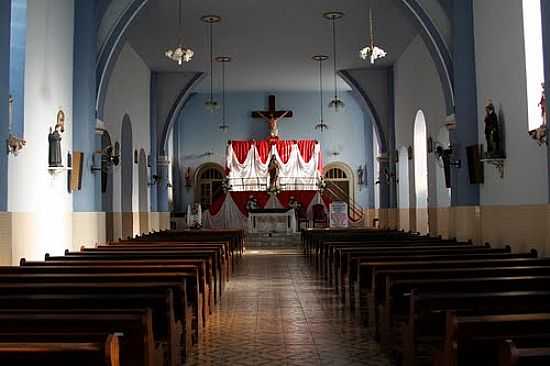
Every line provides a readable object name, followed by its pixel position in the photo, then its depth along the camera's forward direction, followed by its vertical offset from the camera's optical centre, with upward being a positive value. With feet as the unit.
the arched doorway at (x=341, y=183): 74.64 +4.44
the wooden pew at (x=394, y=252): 20.83 -1.22
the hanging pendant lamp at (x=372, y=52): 29.42 +7.91
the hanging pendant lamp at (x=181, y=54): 30.73 +8.35
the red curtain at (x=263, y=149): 73.20 +8.46
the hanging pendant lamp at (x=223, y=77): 54.23 +14.20
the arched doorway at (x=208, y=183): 75.25 +4.74
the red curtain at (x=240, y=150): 73.00 +8.37
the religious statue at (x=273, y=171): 71.56 +5.73
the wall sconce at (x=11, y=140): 21.59 +2.99
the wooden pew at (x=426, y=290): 11.55 -1.54
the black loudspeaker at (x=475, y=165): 28.71 +2.41
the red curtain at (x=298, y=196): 68.39 +2.67
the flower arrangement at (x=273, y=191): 68.23 +3.27
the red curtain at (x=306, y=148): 73.16 +8.49
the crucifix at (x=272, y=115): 73.10 +12.47
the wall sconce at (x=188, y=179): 74.54 +5.20
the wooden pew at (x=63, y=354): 6.39 -1.32
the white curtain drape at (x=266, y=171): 72.95 +5.91
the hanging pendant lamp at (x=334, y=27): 42.45 +14.02
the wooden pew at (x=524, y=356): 5.84 -1.31
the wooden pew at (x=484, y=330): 7.67 -1.41
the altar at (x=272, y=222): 62.23 -0.07
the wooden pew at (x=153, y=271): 16.29 -1.29
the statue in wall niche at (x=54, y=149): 27.04 +3.32
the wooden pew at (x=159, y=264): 18.58 -1.21
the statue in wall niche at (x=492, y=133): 25.83 +3.51
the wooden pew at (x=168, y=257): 21.39 -1.18
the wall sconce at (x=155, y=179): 54.92 +3.92
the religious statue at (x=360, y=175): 73.46 +5.20
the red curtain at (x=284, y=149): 73.10 +8.40
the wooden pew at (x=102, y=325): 8.59 -1.39
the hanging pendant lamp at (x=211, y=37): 42.70 +14.00
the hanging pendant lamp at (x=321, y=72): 54.80 +14.34
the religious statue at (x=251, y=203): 66.85 +1.97
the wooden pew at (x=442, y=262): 17.04 -1.28
